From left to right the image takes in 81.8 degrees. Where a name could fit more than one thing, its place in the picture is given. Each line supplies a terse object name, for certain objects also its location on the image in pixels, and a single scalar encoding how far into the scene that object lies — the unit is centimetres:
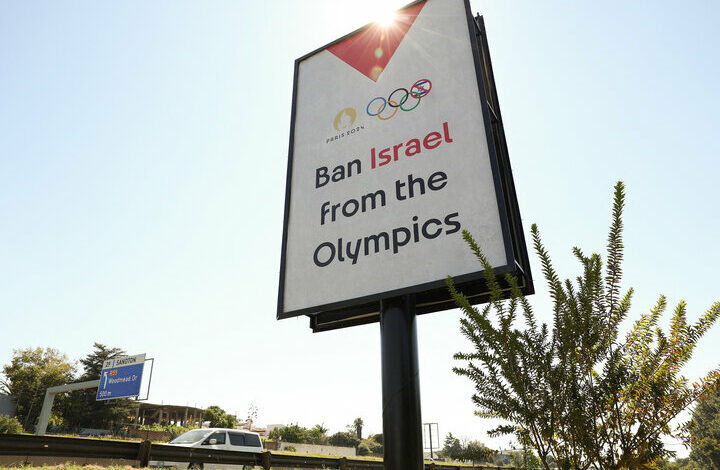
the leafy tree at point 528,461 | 219
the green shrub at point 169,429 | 4573
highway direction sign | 2289
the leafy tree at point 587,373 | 185
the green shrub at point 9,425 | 3268
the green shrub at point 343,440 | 6438
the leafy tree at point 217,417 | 5866
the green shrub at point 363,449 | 5665
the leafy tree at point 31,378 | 4434
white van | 1331
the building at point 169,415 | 5969
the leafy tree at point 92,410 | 4472
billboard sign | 384
